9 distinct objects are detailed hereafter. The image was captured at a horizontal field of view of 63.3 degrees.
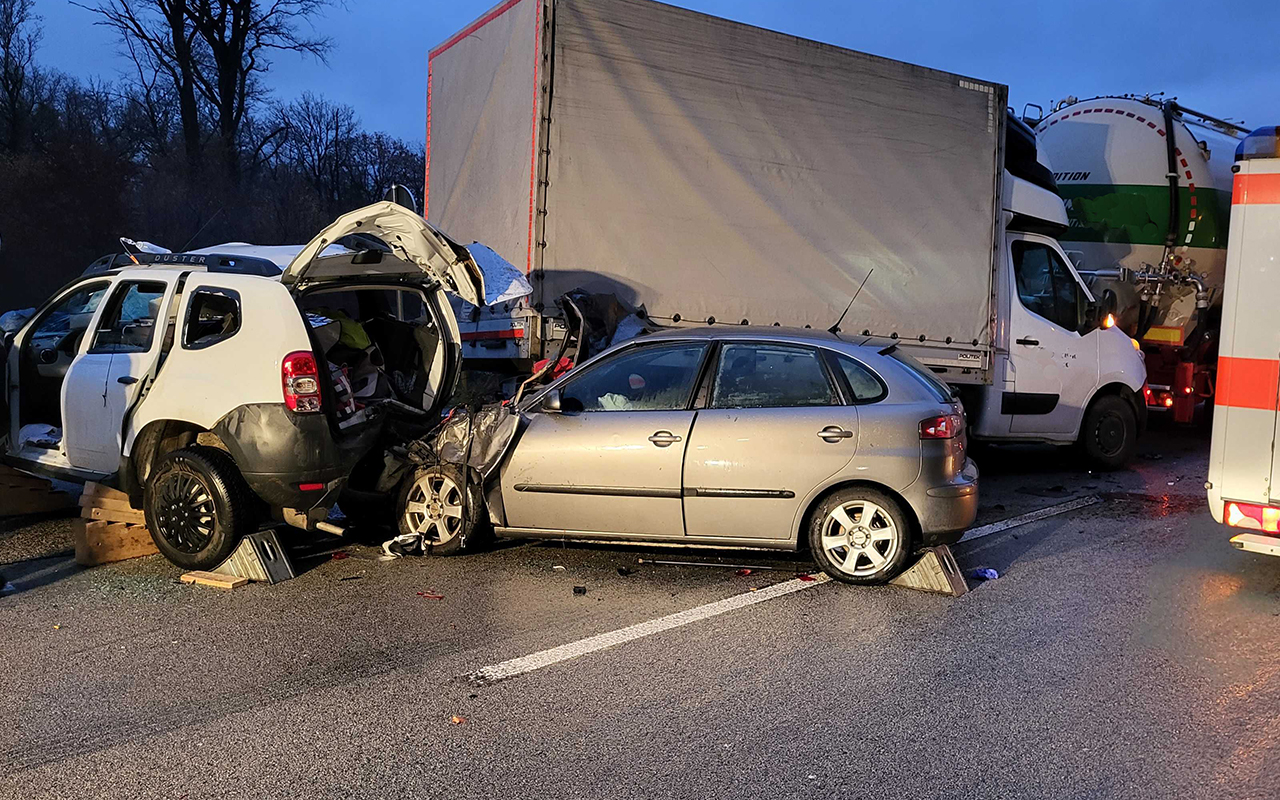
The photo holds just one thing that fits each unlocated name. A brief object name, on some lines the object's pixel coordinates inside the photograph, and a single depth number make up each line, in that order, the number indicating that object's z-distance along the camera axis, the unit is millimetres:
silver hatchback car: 6055
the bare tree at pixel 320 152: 39781
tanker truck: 12797
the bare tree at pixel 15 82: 25859
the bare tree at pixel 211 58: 27438
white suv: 5996
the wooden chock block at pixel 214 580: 5992
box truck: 7836
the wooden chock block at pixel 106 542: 6457
